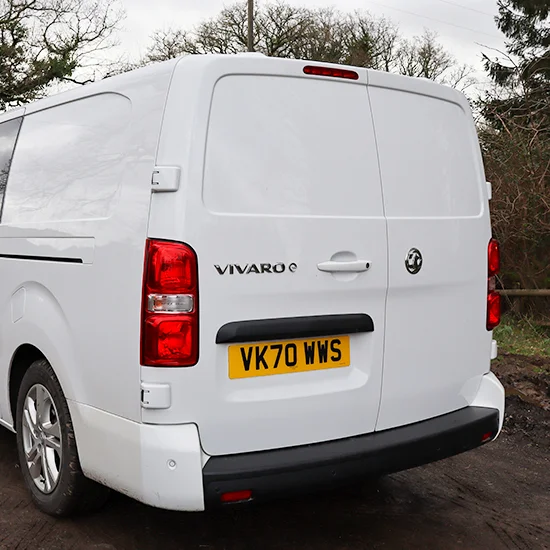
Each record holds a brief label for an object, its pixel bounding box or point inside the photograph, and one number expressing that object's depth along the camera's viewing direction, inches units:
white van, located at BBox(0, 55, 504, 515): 110.3
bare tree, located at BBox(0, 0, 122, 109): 1037.8
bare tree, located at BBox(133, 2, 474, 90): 1251.2
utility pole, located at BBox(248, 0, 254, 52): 1078.4
